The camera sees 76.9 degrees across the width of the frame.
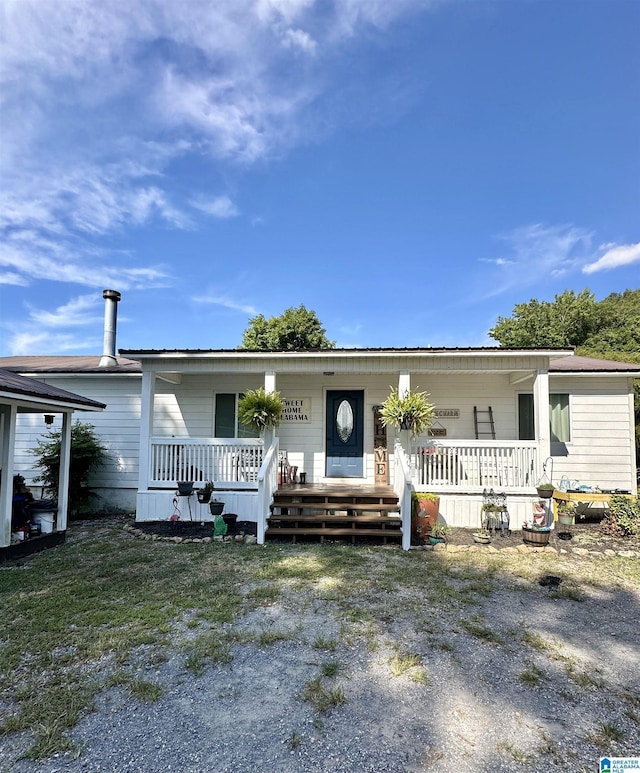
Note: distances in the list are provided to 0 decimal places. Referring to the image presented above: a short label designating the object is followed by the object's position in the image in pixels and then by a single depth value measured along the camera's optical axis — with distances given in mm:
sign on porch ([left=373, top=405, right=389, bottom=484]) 9086
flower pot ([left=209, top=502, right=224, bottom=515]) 7434
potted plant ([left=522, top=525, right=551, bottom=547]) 6453
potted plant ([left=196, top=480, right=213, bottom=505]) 7531
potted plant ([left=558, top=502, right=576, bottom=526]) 7586
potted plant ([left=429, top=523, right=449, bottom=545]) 6570
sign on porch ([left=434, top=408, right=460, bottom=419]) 9289
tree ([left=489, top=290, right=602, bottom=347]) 24312
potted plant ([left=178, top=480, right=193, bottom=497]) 7582
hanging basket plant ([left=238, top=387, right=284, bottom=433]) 7500
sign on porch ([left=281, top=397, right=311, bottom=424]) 9430
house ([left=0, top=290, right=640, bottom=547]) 7566
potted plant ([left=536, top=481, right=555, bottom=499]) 6996
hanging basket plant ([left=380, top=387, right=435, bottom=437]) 7191
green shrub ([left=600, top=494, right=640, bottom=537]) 7094
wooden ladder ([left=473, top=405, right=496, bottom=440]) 9172
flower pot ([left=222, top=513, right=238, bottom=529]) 7418
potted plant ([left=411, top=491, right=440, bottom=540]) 6680
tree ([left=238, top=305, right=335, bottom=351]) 22344
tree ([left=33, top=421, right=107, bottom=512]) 9055
